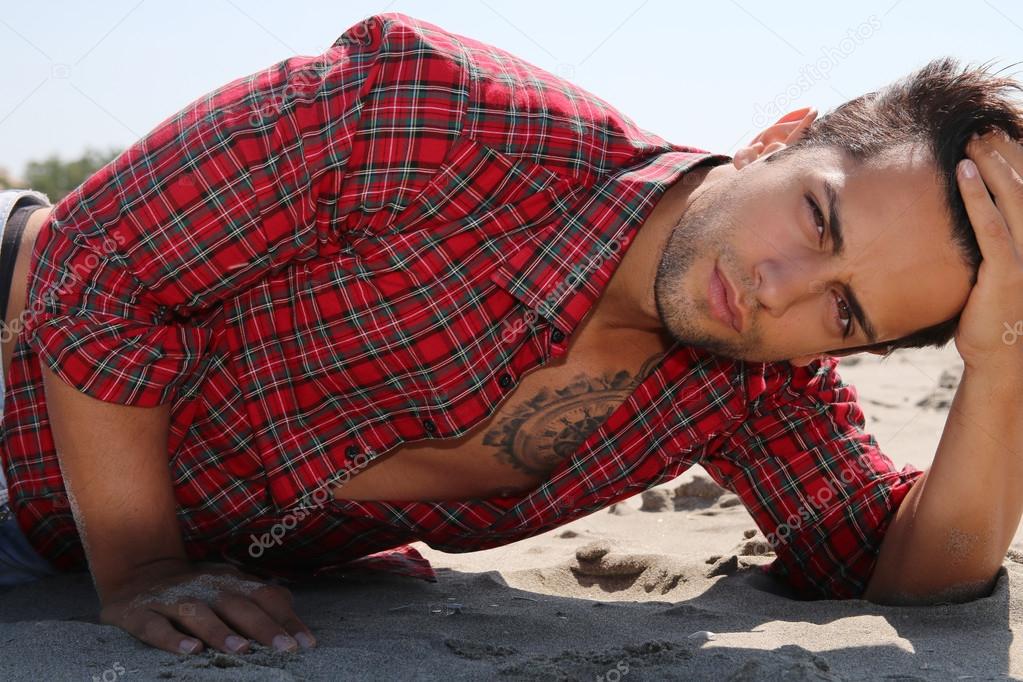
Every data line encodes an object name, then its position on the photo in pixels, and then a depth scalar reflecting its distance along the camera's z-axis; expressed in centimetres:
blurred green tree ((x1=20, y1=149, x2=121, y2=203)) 1466
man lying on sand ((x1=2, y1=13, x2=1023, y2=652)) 219
